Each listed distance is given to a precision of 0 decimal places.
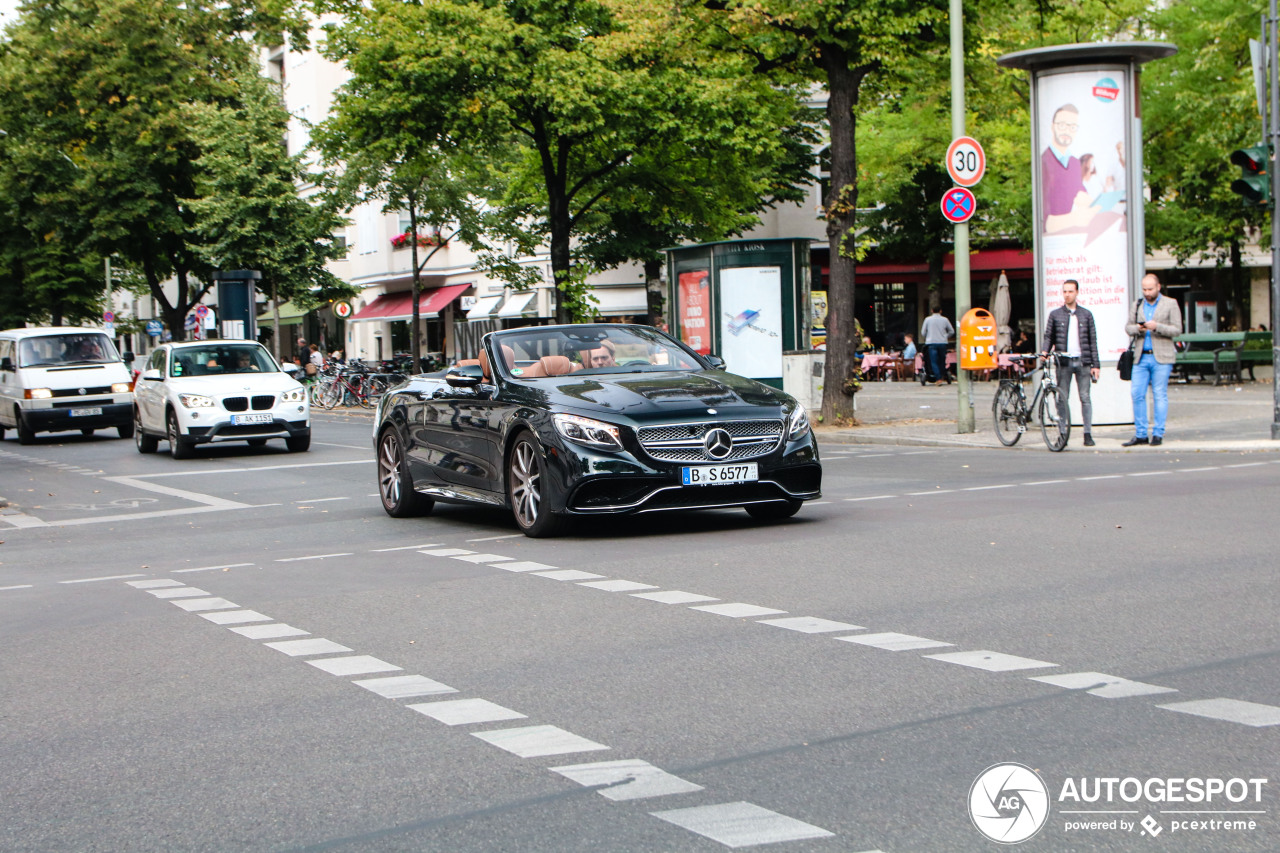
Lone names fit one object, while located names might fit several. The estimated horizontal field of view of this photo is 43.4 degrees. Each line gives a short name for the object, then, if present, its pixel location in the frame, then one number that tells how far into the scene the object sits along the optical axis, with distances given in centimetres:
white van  2869
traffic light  1822
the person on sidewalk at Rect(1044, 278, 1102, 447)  1825
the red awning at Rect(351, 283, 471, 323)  5769
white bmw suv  2277
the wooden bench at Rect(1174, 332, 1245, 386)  3191
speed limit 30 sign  2092
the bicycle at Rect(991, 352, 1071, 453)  1833
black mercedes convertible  1088
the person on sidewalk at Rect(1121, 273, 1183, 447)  1798
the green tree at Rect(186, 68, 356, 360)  4553
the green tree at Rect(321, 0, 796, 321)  2753
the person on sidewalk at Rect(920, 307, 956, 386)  3906
